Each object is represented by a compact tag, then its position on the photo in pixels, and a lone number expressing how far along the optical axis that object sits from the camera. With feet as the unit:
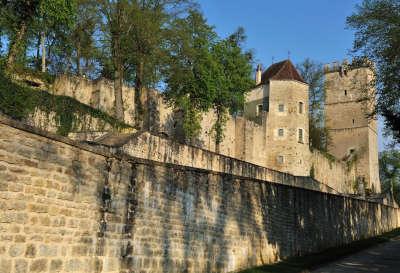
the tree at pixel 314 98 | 183.21
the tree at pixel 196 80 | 99.14
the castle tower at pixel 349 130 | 188.44
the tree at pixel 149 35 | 85.66
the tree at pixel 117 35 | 85.95
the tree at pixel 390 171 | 249.34
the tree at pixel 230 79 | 108.27
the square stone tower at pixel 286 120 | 137.80
